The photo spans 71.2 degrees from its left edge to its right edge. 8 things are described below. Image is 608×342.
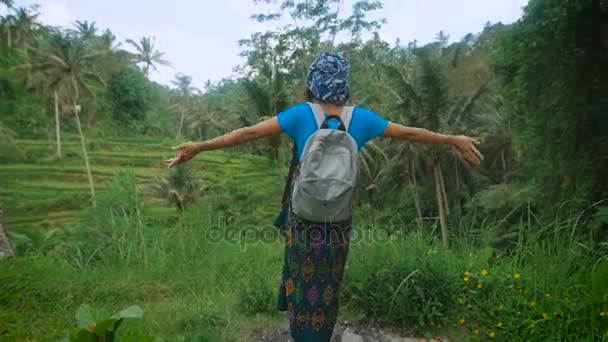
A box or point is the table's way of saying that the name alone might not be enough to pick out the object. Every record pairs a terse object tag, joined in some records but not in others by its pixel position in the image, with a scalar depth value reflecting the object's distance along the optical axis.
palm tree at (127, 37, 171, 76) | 44.28
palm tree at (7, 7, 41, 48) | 28.86
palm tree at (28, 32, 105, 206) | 18.78
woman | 1.58
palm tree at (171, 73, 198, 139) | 37.31
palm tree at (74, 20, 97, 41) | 32.40
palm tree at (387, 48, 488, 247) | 13.95
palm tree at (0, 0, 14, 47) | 28.08
